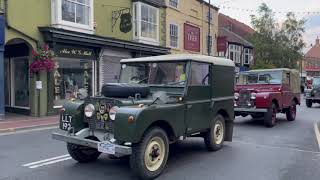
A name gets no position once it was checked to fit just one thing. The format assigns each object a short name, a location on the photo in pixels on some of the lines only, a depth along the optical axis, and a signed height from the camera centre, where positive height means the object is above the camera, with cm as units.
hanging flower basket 1656 +88
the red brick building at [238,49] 4322 +376
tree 4684 +510
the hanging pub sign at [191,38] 2947 +335
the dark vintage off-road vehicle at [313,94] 2487 -63
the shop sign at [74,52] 1797 +137
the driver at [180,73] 774 +18
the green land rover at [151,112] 628 -51
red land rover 1377 -37
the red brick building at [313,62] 9906 +536
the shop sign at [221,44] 3462 +331
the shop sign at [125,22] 2178 +322
